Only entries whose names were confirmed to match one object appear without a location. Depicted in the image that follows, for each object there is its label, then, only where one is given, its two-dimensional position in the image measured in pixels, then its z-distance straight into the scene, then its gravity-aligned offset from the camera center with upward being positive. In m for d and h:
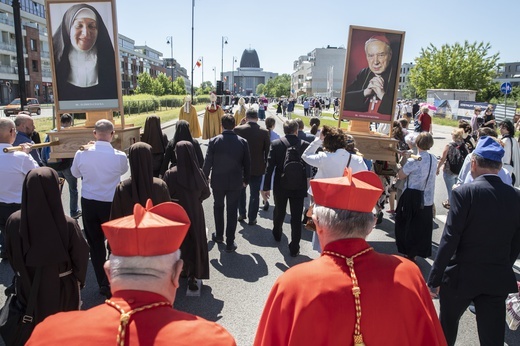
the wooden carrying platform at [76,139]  5.35 -0.85
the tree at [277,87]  133.12 -1.63
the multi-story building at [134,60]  93.44 +4.21
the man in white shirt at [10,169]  4.45 -1.05
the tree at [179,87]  67.46 -1.42
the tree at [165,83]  61.34 -0.77
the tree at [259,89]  172.18 -3.06
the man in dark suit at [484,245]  3.03 -1.15
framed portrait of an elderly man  5.80 +0.18
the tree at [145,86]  57.84 -1.21
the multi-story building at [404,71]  135.38 +5.70
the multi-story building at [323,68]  129.50 +5.28
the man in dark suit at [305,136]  7.29 -0.92
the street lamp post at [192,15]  35.47 +5.51
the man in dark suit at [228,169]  6.00 -1.29
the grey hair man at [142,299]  1.34 -0.78
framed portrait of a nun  5.31 +0.26
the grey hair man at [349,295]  1.76 -0.91
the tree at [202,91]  92.43 -2.61
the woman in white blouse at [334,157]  4.83 -0.85
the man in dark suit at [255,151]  7.29 -1.24
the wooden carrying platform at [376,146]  5.83 -0.84
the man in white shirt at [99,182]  4.57 -1.20
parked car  33.94 -3.02
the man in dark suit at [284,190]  5.87 -1.53
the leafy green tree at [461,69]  44.25 +2.34
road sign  19.92 +0.21
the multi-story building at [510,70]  111.64 +6.13
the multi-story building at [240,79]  188.57 +0.94
